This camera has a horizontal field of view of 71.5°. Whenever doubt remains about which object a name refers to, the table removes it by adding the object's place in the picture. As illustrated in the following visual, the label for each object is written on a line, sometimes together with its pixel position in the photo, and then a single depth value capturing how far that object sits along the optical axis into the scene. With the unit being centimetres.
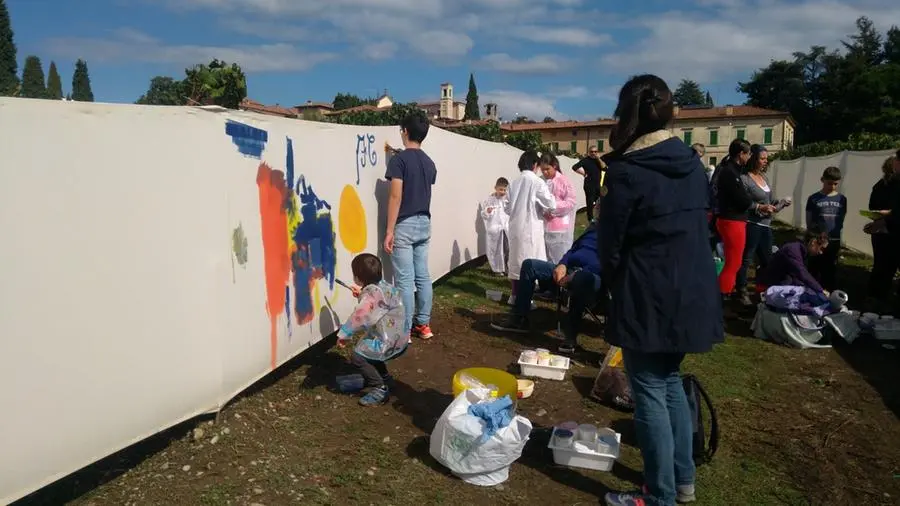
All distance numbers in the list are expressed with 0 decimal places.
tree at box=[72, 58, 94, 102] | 11212
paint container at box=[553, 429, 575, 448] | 347
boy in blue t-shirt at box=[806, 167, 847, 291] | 762
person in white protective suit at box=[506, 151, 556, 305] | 680
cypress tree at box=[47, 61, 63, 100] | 10127
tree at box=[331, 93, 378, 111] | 9511
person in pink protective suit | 721
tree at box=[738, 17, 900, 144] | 6056
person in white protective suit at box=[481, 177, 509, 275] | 912
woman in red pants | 651
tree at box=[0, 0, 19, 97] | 8069
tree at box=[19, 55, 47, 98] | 9338
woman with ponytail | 270
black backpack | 345
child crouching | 415
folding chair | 559
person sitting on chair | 530
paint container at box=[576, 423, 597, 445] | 350
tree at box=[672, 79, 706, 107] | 12294
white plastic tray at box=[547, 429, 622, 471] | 341
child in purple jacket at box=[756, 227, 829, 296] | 639
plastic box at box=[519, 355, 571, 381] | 488
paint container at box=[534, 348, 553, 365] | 499
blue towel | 319
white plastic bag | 319
